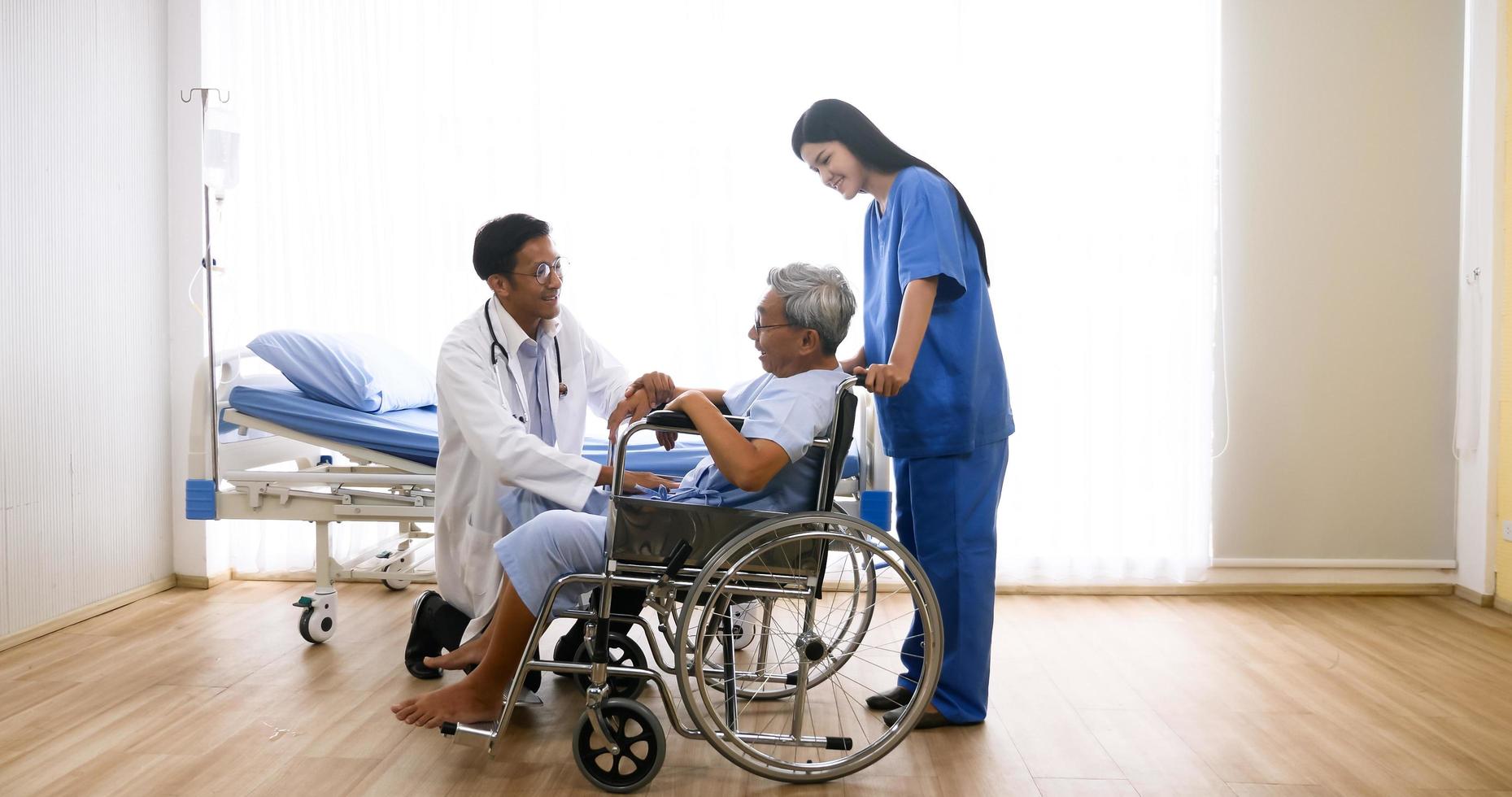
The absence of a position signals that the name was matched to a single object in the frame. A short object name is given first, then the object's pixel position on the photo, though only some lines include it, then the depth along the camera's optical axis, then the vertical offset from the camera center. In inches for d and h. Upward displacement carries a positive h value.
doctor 84.2 -3.4
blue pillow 106.5 +0.6
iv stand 107.2 -3.7
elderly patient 74.2 -6.1
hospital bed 104.3 -8.9
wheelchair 72.3 -15.4
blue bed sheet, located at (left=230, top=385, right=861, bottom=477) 104.0 -5.2
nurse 85.7 -1.1
